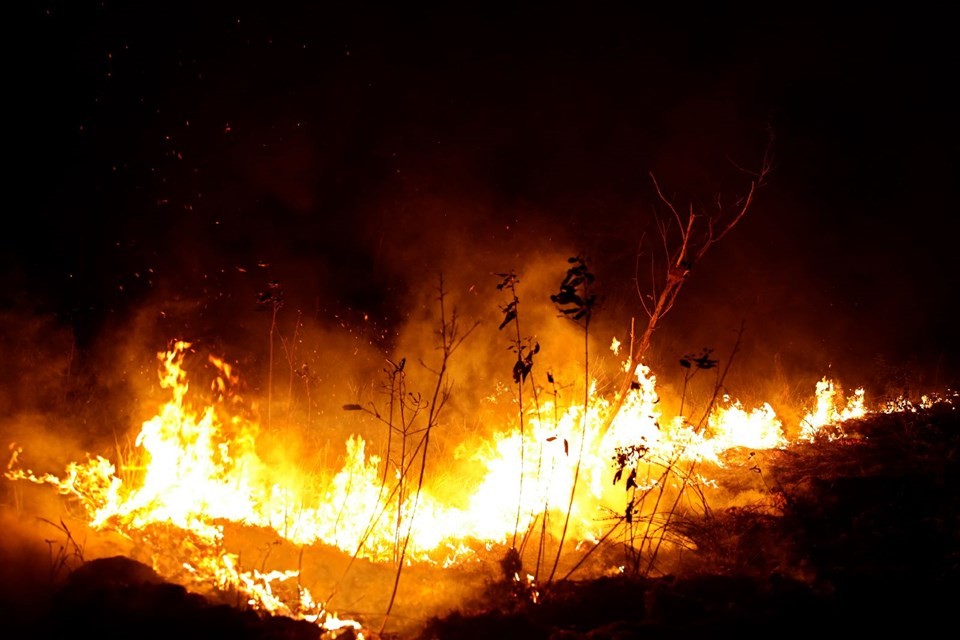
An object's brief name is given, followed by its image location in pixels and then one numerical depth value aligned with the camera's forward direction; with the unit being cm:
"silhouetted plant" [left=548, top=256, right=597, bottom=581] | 427
